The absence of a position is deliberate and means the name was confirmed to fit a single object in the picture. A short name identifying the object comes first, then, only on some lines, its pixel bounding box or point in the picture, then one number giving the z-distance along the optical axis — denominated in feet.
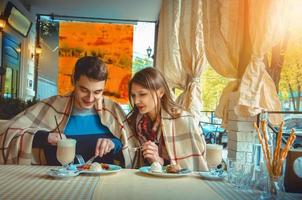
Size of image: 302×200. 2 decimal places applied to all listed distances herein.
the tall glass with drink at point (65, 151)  5.49
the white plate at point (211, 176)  5.56
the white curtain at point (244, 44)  8.86
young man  7.23
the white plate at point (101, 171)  5.40
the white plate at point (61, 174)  5.09
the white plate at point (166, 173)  5.45
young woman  7.53
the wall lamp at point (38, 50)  31.06
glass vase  4.37
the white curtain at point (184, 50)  13.60
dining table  4.20
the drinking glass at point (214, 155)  5.90
